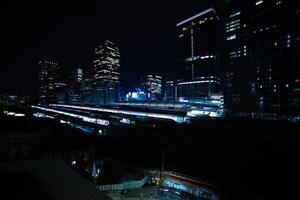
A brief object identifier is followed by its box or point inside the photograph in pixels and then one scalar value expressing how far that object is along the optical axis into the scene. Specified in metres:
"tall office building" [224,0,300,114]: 66.19
